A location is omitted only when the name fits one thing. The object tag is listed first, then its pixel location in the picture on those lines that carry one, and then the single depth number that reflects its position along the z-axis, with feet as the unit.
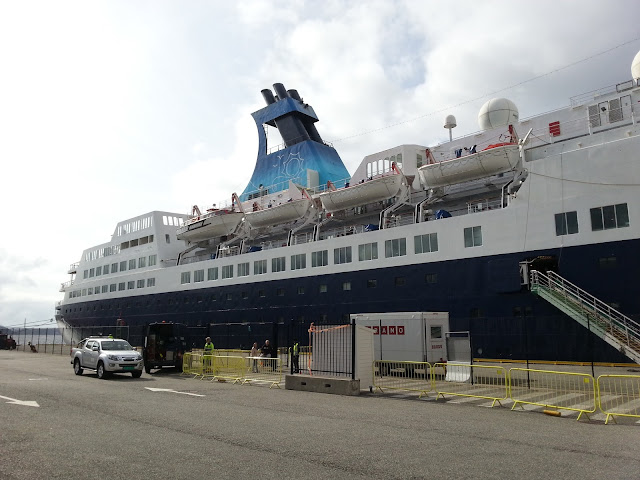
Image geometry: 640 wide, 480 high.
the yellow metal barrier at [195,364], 67.67
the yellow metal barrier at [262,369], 60.70
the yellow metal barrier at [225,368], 62.95
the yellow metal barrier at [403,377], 52.36
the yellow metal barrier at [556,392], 39.49
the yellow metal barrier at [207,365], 66.18
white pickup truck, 60.44
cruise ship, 68.64
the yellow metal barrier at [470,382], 45.84
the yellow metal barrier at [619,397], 36.65
